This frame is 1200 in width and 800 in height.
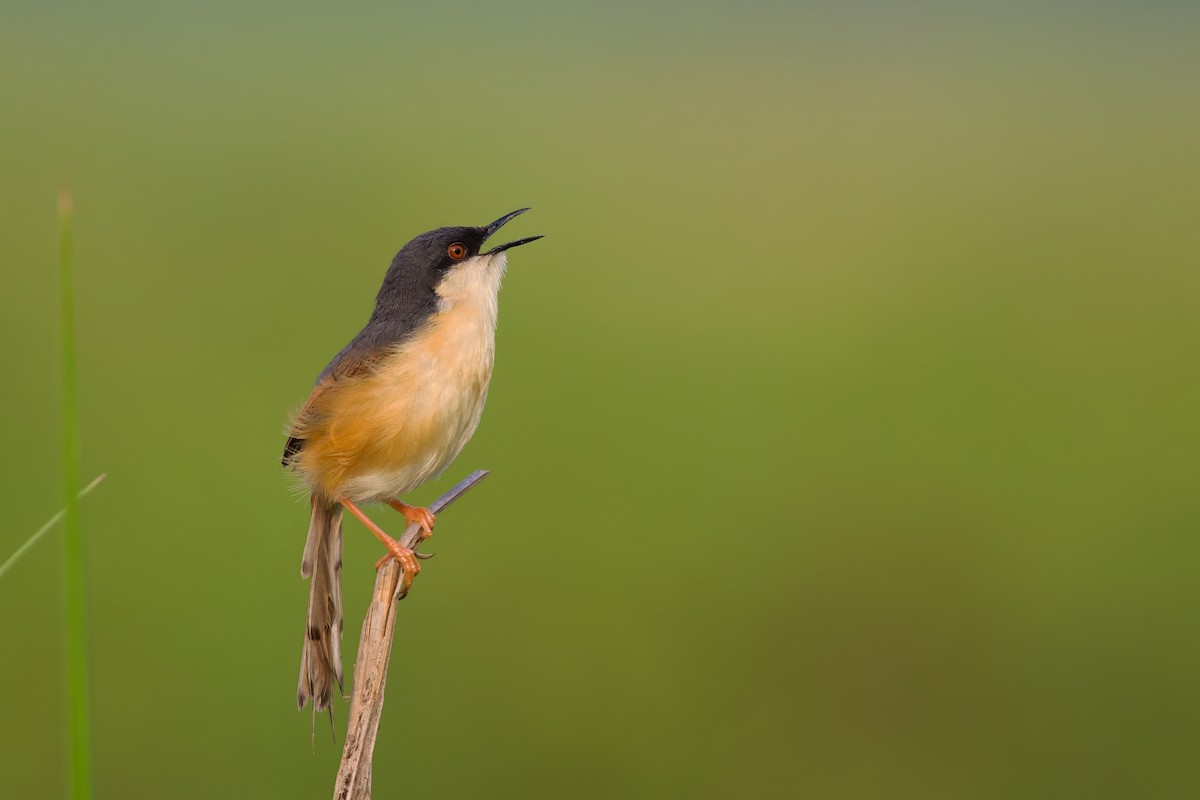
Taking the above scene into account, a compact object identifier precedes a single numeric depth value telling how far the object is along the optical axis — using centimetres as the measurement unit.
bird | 828
